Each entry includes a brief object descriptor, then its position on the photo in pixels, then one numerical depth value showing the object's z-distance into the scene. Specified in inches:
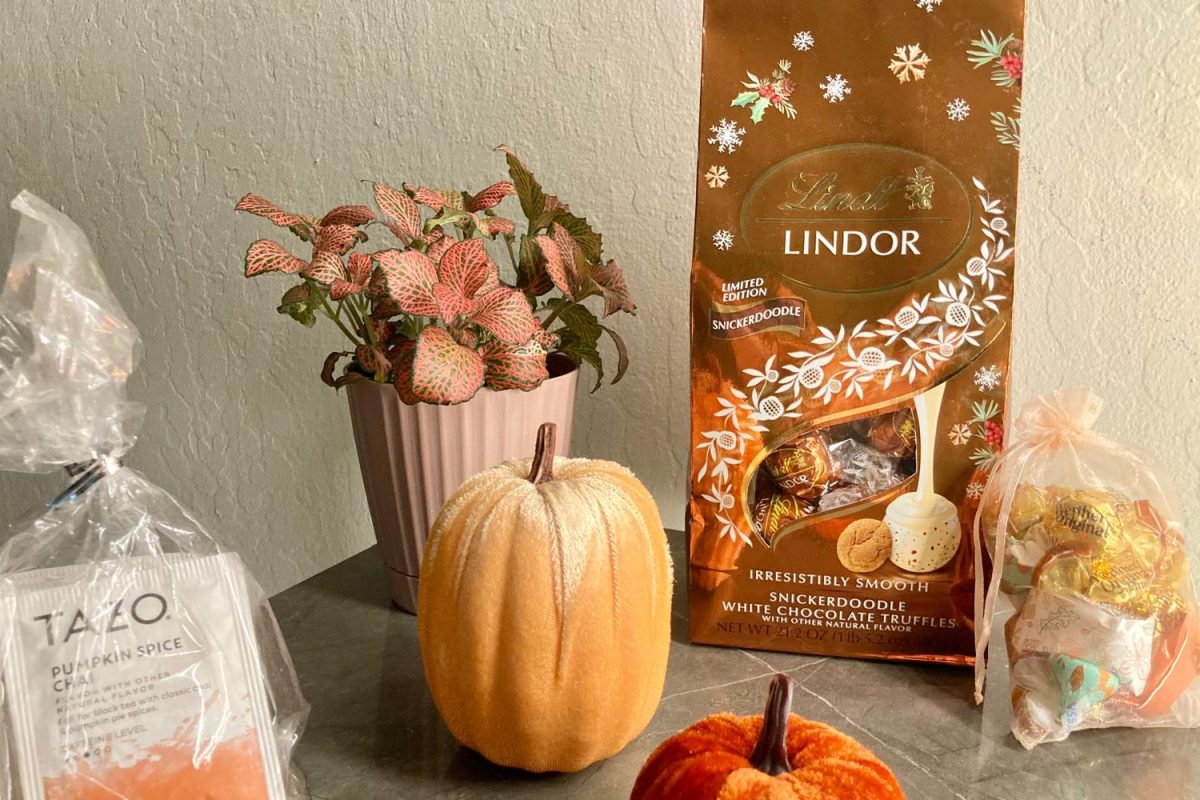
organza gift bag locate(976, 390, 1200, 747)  24.1
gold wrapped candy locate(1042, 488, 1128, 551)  24.5
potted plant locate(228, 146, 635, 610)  26.1
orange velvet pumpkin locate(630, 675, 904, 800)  17.7
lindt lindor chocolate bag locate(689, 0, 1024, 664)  26.0
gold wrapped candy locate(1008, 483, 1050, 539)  25.7
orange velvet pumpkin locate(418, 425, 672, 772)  21.5
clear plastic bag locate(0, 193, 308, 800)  19.6
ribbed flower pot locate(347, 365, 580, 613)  29.0
